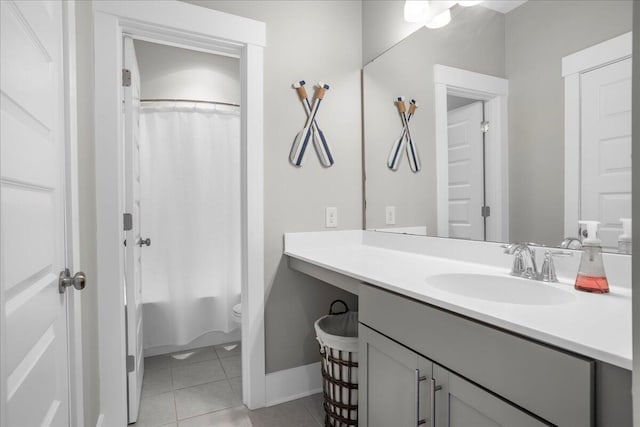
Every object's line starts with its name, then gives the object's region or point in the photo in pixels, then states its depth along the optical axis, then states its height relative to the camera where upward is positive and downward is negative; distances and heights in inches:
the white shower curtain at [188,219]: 101.7 -2.8
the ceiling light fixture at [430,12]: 66.1 +38.3
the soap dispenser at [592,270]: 40.1 -7.4
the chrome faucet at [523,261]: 48.1 -7.6
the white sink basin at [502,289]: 42.6 -11.0
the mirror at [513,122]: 43.6 +13.1
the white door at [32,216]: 29.8 -0.5
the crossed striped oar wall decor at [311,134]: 78.5 +16.7
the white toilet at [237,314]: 99.3 -29.7
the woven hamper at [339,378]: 62.1 -30.6
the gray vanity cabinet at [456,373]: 27.2 -16.0
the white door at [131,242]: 69.1 -6.4
